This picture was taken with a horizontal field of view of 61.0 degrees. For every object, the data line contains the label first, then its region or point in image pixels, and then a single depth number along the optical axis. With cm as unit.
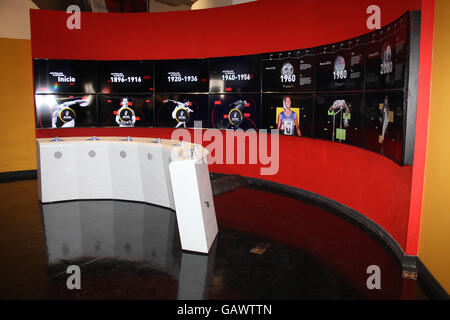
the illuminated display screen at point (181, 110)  725
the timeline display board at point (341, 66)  452
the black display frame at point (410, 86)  326
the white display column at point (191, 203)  375
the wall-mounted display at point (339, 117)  461
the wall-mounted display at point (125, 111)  757
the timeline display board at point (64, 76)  729
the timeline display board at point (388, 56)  340
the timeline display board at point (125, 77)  746
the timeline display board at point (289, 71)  562
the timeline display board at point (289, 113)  570
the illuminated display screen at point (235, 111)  665
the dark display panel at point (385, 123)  349
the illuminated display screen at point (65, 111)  736
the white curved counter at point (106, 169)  528
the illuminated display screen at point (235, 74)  655
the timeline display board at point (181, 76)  717
